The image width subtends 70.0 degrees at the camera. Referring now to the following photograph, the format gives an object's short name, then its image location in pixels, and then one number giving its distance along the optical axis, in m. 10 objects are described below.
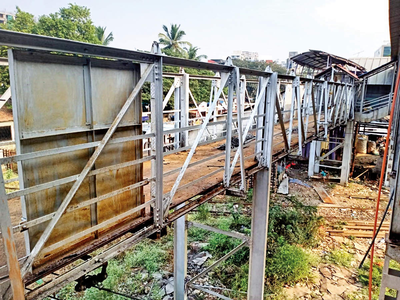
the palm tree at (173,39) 30.73
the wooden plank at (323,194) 11.92
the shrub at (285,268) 7.48
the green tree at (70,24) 19.59
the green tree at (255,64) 45.99
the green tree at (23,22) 19.09
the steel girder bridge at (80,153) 1.66
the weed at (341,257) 8.31
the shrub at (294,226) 9.16
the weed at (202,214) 10.88
